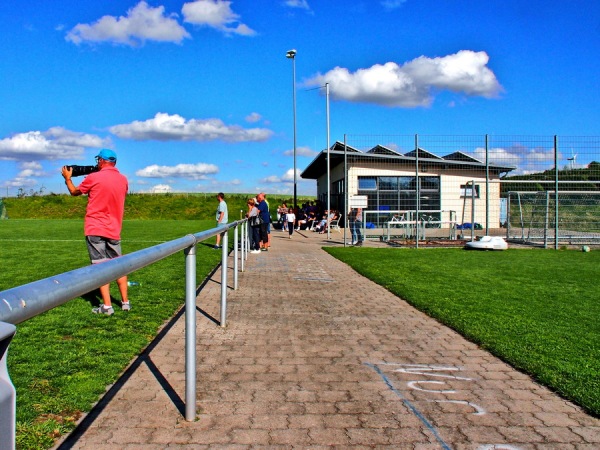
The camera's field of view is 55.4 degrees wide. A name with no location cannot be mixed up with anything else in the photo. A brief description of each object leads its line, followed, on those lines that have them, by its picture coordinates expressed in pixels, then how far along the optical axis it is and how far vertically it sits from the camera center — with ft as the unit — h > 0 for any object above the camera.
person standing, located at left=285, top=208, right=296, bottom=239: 83.22 -0.23
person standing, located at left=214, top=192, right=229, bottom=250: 55.72 +0.79
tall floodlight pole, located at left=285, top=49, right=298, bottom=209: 114.32 +34.12
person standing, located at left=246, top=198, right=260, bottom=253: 54.62 -0.82
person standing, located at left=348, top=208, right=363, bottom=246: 67.82 -0.74
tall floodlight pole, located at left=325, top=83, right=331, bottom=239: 83.65 +18.18
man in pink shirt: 21.31 +0.46
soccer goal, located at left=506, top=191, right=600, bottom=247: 67.41 -0.13
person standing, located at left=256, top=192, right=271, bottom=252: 57.57 -0.14
